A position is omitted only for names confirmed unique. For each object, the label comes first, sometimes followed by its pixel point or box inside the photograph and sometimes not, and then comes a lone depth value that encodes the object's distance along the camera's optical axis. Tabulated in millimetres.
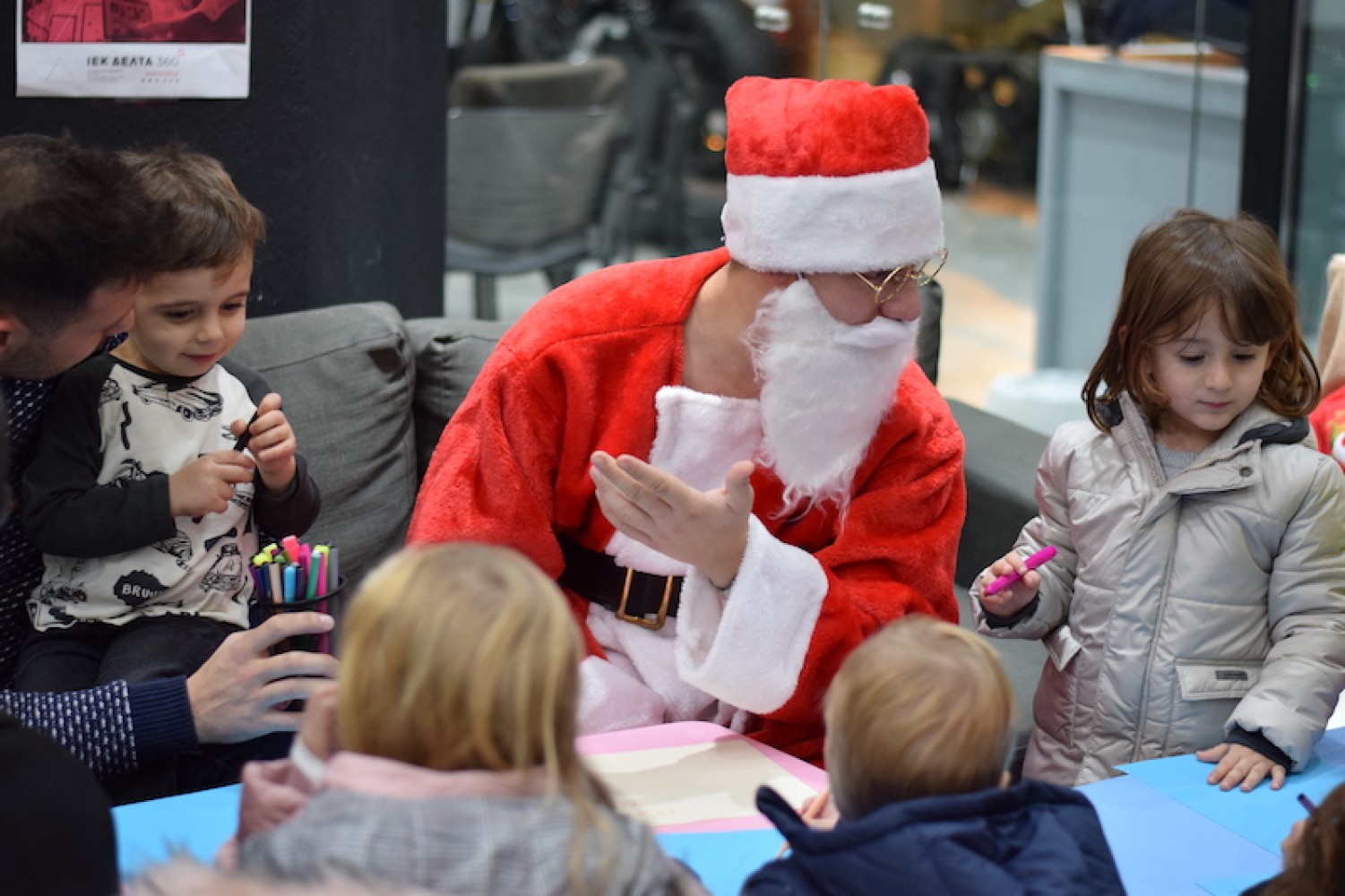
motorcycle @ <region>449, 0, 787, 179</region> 7505
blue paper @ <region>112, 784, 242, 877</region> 2820
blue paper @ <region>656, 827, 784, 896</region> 2818
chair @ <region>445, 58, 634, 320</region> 6417
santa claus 3116
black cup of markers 3054
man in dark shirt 2976
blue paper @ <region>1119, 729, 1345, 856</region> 2951
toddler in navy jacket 2600
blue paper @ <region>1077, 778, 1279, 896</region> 2850
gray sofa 3593
